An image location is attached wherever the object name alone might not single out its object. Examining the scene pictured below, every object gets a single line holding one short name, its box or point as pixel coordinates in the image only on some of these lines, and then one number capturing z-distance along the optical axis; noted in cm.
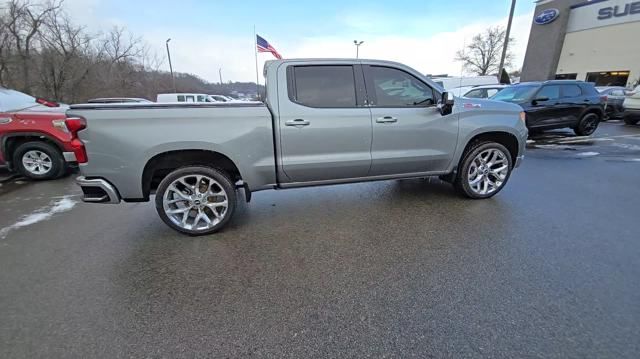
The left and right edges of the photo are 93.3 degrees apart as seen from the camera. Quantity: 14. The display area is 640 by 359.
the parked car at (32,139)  560
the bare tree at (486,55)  5697
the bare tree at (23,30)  1812
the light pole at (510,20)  1845
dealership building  2672
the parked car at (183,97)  1943
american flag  1156
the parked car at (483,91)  1260
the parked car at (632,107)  1084
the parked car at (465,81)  2086
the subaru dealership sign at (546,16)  3265
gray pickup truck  315
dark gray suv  889
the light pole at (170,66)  3256
